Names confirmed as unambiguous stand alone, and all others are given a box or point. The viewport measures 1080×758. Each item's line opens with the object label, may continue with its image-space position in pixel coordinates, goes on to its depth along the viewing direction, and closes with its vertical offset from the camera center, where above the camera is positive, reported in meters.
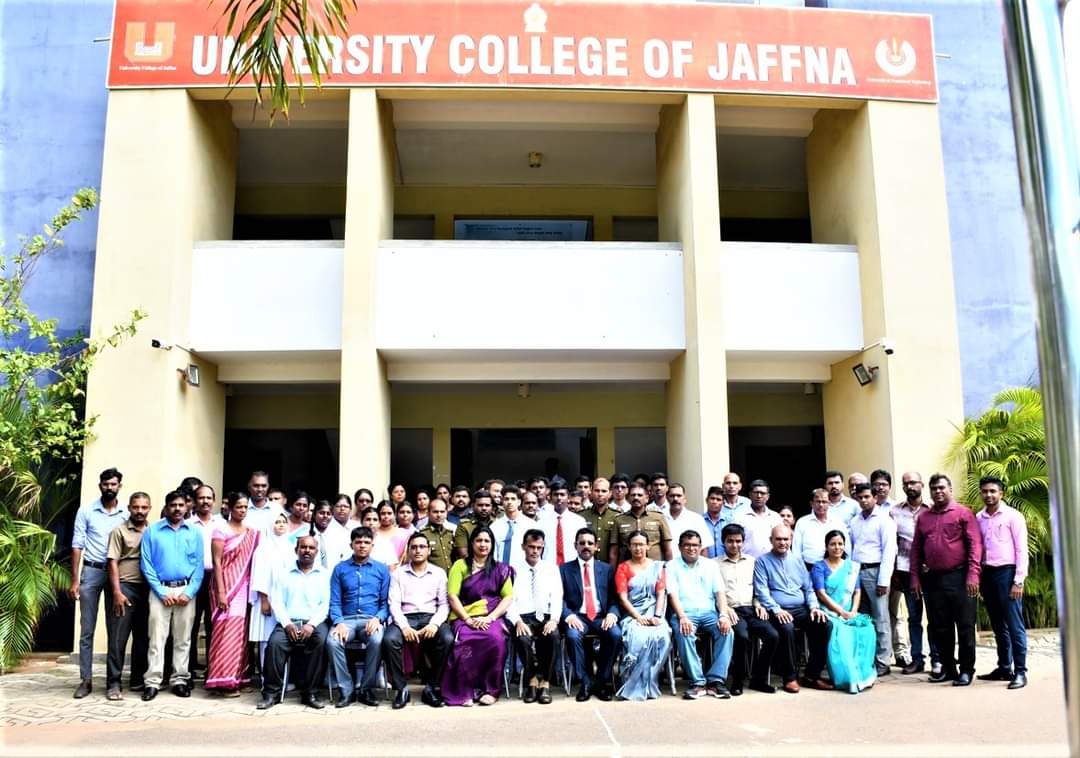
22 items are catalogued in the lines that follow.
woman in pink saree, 7.57 -0.48
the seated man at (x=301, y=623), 7.21 -0.66
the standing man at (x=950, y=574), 7.59 -0.32
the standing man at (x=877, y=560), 8.25 -0.21
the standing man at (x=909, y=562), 8.19 -0.23
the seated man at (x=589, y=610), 7.39 -0.59
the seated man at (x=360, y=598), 7.32 -0.47
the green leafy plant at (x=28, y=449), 8.78 +0.89
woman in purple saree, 7.24 -0.66
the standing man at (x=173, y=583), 7.55 -0.34
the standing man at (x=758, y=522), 8.61 +0.14
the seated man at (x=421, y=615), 7.29 -0.61
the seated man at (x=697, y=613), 7.41 -0.61
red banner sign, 10.82 +5.73
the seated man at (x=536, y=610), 7.46 -0.58
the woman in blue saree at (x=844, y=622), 7.47 -0.70
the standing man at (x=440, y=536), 8.12 +0.03
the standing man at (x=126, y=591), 7.54 -0.40
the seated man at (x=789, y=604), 7.65 -0.56
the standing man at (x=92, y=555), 7.68 -0.11
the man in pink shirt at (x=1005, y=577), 7.52 -0.34
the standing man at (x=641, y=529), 8.21 +0.07
